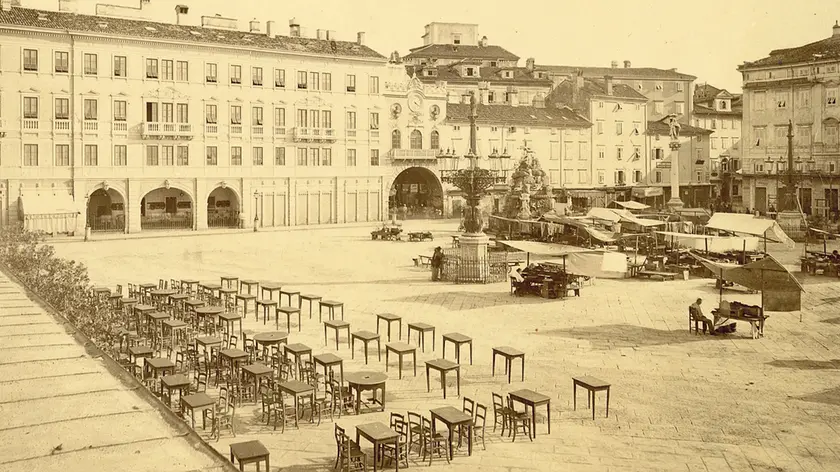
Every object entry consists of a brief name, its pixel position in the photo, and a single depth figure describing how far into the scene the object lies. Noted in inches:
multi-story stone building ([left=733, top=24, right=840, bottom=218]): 2294.5
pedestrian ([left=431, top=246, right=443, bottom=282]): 1112.2
